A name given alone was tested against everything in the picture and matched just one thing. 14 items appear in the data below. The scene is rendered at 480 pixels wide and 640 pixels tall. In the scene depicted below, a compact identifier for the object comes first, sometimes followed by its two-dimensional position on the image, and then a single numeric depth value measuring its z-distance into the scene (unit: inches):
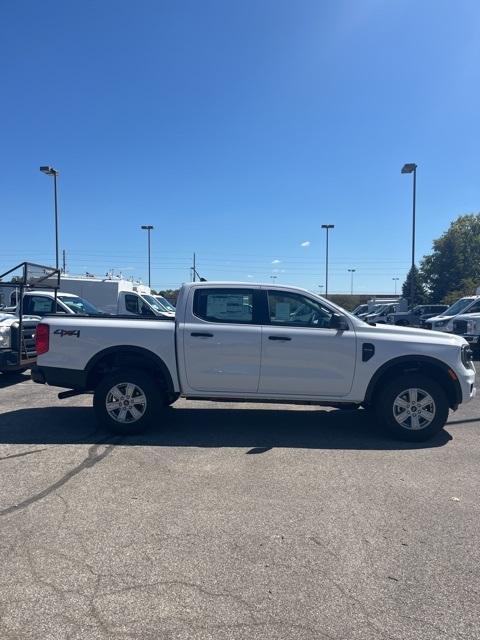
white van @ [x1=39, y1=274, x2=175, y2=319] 807.5
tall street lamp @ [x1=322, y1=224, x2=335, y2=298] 2034.9
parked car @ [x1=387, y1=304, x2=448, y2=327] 1034.8
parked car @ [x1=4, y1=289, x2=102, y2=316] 518.3
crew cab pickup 247.8
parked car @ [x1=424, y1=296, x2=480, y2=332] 669.9
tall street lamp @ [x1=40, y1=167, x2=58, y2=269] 1043.9
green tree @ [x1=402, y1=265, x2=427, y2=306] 2322.0
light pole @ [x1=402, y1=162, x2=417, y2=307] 1053.8
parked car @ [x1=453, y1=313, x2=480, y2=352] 600.4
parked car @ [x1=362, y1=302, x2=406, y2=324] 1322.0
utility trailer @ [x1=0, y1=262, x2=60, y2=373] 351.3
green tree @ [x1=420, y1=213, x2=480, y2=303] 2160.4
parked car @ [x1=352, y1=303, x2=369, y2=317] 1651.6
